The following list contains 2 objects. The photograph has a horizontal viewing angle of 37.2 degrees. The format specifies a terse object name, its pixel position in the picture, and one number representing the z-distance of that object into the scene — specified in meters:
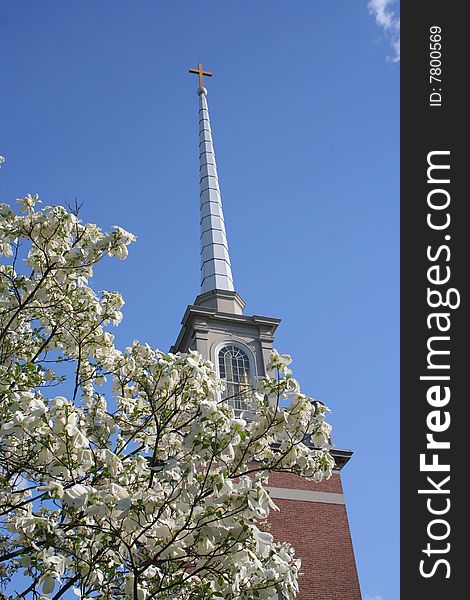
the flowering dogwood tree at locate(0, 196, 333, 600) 6.59
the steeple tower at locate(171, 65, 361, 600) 17.67
